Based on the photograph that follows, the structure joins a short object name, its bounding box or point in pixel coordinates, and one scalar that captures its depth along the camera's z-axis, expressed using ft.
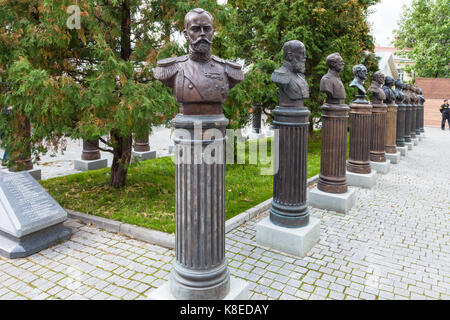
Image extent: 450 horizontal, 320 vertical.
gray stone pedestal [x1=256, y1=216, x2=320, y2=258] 15.29
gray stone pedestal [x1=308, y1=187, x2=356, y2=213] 20.72
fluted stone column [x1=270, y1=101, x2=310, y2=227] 15.76
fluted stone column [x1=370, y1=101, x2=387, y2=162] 29.48
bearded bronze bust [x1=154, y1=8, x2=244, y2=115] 9.43
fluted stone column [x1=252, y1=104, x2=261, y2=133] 42.55
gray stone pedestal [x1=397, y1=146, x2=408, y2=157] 40.05
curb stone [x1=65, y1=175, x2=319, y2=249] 16.20
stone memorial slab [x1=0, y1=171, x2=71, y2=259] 14.90
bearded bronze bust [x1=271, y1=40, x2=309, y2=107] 15.42
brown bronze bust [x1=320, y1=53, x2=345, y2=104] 20.59
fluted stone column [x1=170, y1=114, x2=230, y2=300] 9.77
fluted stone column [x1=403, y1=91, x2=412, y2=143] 43.93
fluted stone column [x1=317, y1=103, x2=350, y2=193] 20.77
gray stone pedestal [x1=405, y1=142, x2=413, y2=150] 44.93
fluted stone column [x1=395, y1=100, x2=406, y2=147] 39.04
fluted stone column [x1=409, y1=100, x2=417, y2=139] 47.65
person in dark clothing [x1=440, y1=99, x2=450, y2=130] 74.08
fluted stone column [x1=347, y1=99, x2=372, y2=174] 25.72
